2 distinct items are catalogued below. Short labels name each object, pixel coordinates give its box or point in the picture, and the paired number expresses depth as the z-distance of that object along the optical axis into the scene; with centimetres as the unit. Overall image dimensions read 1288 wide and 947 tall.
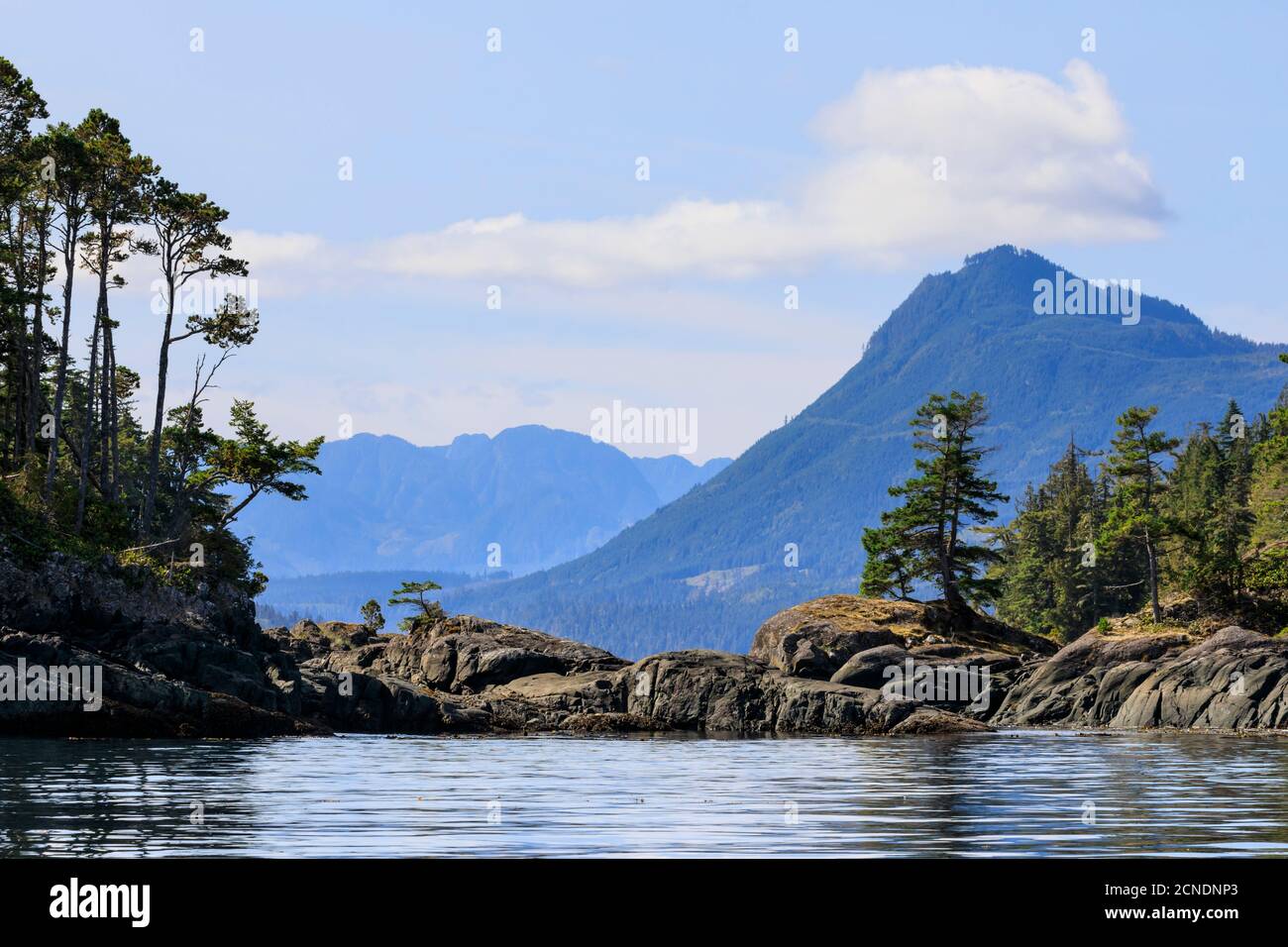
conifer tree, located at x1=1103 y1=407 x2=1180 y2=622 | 7225
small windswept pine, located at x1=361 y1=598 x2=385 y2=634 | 7938
